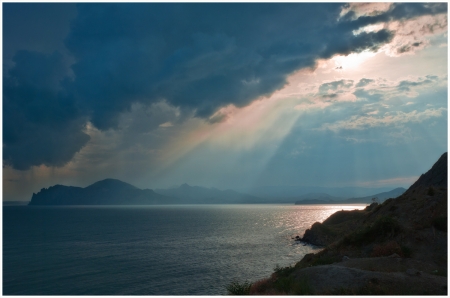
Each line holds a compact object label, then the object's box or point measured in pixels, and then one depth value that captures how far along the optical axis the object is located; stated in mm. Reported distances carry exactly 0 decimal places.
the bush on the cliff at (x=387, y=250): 32656
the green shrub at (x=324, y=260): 35656
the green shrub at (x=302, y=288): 21922
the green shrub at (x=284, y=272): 32106
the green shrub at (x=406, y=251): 32125
